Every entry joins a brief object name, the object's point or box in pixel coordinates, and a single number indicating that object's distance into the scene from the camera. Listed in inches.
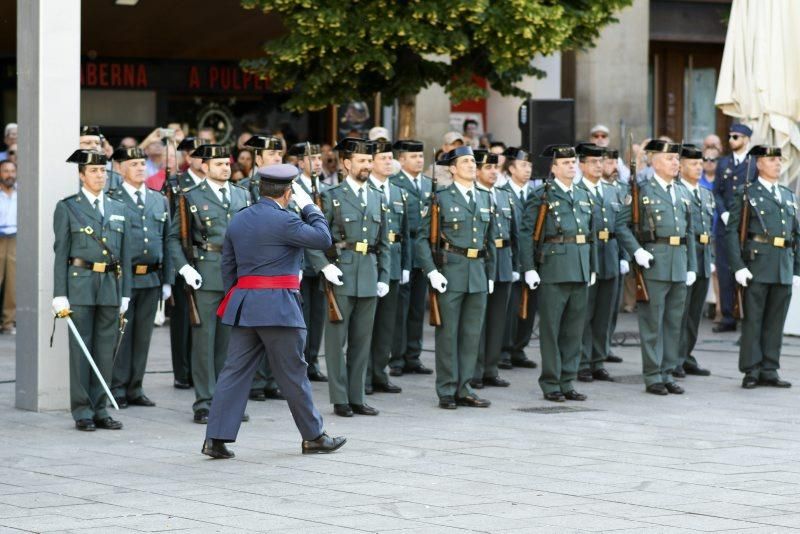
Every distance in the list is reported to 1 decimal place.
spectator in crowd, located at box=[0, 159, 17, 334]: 652.1
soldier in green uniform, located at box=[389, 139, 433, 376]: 542.9
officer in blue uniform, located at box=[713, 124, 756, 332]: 647.1
